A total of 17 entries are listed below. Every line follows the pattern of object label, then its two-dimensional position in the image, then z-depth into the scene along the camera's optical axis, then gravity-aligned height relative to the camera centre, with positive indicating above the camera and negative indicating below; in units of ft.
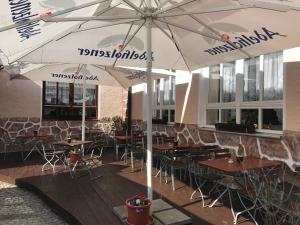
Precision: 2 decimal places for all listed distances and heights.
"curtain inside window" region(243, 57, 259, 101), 15.44 +2.63
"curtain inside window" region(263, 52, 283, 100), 14.00 +2.63
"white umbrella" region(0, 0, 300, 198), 8.88 +3.71
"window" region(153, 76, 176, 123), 23.93 +1.90
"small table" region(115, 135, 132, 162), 21.00 -2.05
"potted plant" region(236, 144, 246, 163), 14.73 -1.97
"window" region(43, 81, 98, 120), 28.60 +1.91
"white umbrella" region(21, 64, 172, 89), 19.65 +3.72
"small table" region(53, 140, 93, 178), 16.91 -2.02
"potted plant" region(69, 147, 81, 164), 17.62 -3.00
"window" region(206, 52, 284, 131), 14.21 +1.82
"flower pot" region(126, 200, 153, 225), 8.91 -3.65
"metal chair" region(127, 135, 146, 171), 19.21 -2.36
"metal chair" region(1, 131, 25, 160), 26.16 -3.06
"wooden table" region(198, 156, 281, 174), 10.52 -2.19
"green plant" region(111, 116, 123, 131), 29.50 -0.74
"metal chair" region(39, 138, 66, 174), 18.21 -3.41
